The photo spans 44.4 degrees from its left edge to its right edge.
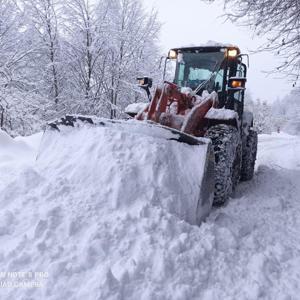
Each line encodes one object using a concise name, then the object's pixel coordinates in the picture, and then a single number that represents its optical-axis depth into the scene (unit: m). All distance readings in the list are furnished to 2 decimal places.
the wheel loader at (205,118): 4.12
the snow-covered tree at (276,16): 5.89
